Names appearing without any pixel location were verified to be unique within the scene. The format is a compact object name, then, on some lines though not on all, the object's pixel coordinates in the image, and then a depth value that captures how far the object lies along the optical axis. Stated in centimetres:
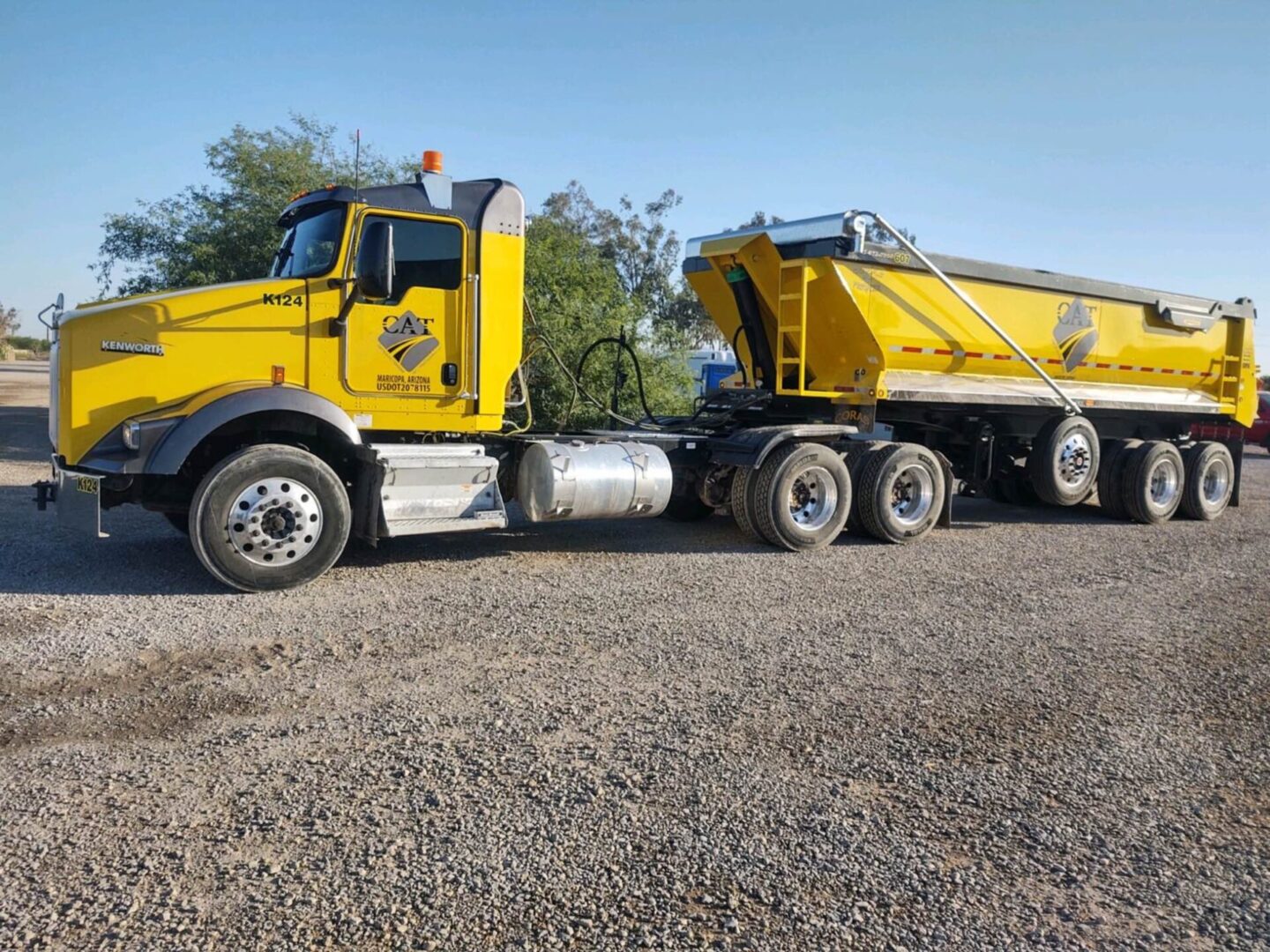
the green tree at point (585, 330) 1272
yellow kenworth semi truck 695
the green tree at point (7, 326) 6694
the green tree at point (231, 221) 1538
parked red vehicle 2622
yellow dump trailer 989
